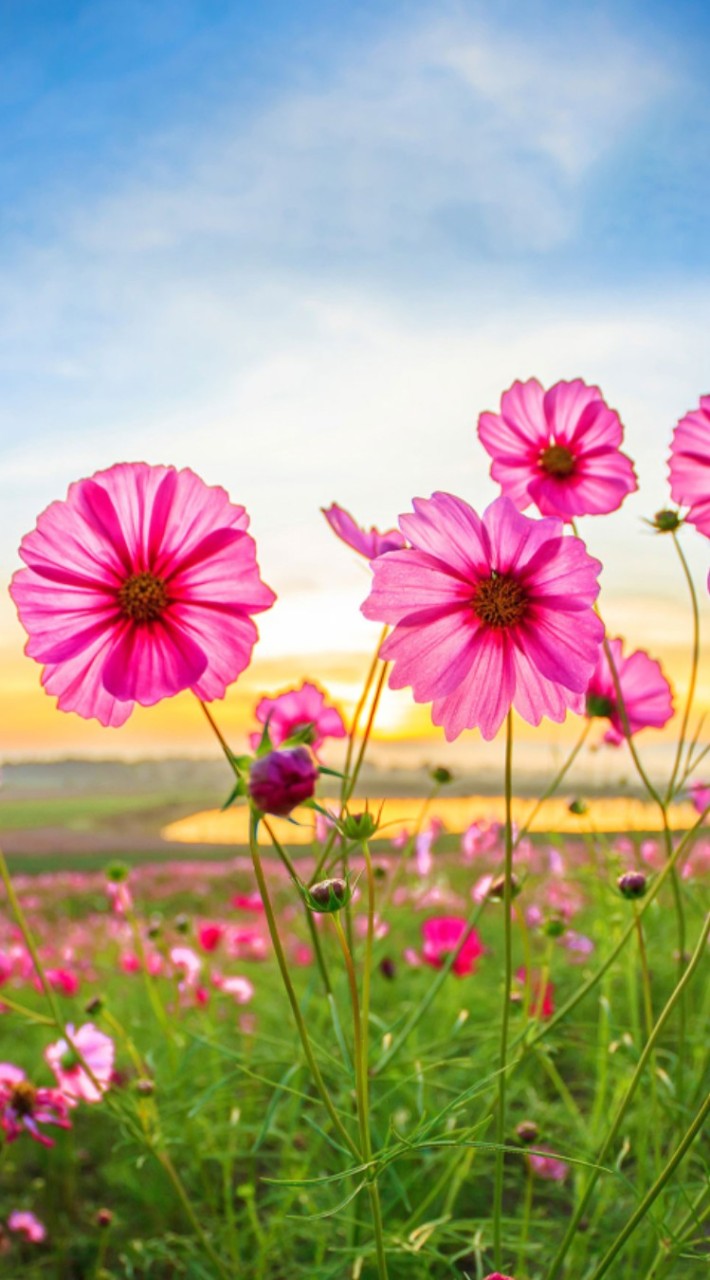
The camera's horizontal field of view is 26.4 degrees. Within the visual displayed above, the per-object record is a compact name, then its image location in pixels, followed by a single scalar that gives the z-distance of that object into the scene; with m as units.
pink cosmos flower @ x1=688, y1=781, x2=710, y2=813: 0.89
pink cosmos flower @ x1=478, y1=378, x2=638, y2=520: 0.53
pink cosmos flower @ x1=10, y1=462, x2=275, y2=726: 0.42
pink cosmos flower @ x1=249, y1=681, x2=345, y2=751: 0.65
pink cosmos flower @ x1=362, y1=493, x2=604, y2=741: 0.42
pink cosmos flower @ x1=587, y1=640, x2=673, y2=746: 0.62
